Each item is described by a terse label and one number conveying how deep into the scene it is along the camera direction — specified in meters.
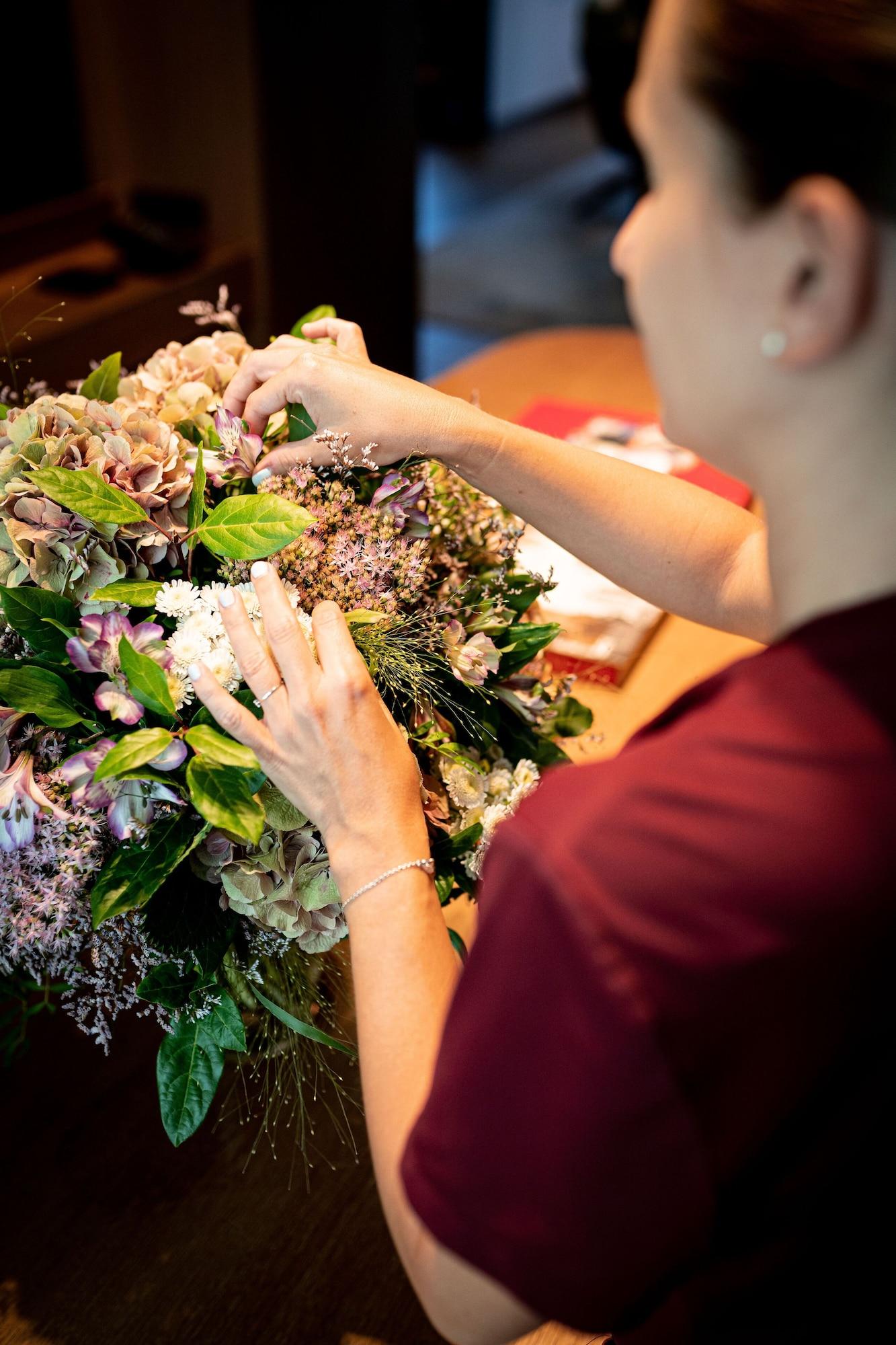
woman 0.50
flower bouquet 0.77
